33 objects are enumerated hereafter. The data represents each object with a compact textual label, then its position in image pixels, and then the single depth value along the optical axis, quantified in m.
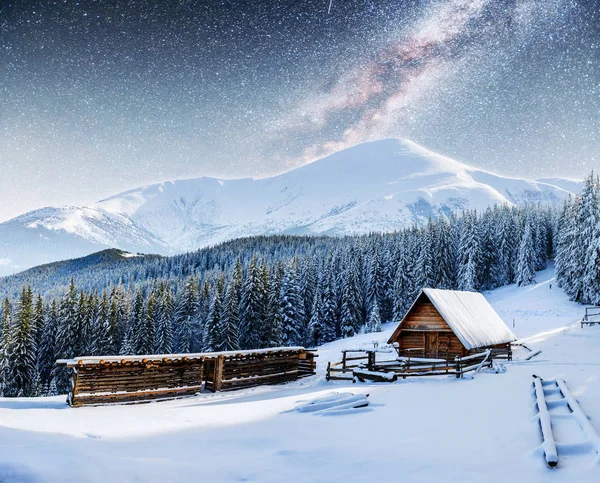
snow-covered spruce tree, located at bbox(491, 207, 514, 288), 81.81
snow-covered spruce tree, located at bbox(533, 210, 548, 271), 81.94
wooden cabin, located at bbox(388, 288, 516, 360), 27.84
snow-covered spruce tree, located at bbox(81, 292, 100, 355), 61.91
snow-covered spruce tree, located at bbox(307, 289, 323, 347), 69.12
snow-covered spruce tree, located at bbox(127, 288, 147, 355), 60.75
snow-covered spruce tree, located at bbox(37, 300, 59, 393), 60.59
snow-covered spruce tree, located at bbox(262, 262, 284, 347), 61.78
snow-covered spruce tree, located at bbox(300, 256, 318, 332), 75.71
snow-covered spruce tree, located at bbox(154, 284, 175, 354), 63.28
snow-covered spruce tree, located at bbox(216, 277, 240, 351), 57.03
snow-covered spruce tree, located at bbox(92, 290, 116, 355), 60.50
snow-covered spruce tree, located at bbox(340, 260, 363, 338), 70.44
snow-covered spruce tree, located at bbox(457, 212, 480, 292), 75.29
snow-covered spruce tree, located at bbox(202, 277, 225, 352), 57.16
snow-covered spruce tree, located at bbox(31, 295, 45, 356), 57.94
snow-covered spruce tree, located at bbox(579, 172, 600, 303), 51.06
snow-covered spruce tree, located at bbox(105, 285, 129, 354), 62.09
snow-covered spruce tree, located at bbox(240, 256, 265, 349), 61.84
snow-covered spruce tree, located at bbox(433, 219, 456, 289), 75.25
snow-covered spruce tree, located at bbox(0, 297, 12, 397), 47.94
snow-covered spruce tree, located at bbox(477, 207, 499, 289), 79.76
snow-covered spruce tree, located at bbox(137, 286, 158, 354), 60.97
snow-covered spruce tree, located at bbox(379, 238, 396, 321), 76.62
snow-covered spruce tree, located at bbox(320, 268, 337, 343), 69.62
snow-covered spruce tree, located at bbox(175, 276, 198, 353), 67.69
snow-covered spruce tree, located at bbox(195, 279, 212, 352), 71.44
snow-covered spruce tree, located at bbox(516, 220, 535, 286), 74.62
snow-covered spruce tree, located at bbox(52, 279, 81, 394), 59.47
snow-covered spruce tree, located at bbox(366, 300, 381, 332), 67.53
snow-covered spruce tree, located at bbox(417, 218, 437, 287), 72.69
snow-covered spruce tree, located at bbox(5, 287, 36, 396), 48.56
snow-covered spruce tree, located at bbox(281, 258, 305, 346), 66.56
